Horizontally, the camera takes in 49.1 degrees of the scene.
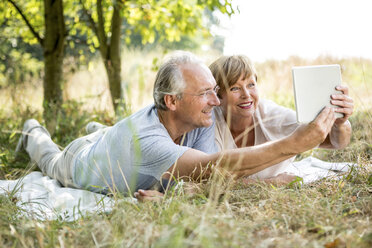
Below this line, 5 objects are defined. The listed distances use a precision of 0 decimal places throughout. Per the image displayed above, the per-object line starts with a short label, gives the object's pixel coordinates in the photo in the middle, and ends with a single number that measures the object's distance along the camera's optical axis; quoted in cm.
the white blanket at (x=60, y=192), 251
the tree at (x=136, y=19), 570
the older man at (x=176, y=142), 236
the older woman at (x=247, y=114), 306
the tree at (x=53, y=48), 558
